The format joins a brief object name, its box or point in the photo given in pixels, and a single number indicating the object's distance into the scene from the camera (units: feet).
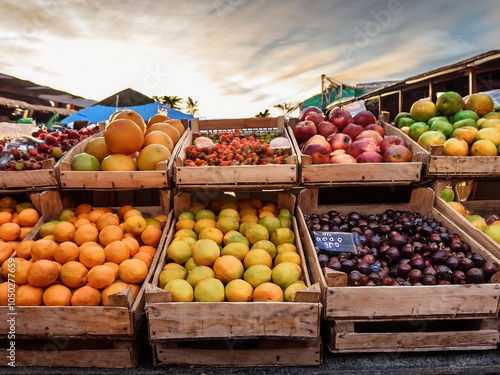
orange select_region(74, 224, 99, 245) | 7.27
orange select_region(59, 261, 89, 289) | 6.35
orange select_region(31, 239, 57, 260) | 6.77
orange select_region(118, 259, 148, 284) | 6.54
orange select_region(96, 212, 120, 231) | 7.87
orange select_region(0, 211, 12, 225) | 8.35
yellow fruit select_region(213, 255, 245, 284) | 6.39
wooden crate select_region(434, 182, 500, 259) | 6.93
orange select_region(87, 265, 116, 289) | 6.24
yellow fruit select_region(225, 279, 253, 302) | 5.92
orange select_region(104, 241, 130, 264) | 6.84
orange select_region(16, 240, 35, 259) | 7.20
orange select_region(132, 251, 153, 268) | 7.12
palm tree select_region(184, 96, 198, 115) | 167.93
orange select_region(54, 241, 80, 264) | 6.70
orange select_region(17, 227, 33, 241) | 8.16
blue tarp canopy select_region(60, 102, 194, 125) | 31.86
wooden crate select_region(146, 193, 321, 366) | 5.58
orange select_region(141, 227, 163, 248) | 7.82
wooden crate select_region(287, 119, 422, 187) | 8.18
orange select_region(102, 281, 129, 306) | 6.17
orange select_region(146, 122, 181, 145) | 10.64
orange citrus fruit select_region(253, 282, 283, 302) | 5.83
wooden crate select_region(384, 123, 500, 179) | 8.38
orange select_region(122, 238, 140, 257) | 7.29
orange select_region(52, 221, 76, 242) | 7.40
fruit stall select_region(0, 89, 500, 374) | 5.83
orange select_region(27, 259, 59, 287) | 6.13
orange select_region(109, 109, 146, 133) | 10.32
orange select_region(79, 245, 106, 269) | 6.61
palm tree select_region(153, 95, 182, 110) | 130.81
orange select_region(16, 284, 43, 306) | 6.10
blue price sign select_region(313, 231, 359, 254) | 7.04
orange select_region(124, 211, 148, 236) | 7.80
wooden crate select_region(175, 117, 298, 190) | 8.01
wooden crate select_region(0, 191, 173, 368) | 5.75
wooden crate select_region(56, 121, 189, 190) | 8.20
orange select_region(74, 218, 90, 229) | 7.79
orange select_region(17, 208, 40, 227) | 8.41
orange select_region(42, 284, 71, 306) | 6.02
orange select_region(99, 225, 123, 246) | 7.27
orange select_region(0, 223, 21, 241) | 7.88
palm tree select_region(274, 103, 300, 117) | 160.79
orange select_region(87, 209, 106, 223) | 8.31
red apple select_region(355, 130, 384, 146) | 9.82
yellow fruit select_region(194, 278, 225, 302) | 5.83
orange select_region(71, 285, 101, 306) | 6.00
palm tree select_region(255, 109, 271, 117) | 161.15
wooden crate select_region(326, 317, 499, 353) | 6.07
